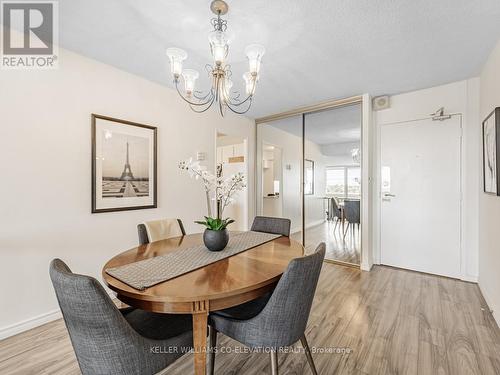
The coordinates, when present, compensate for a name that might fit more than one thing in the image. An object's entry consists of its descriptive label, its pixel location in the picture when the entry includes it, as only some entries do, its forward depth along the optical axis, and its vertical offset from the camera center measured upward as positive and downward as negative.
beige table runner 1.15 -0.44
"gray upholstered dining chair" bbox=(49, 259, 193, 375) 0.88 -0.59
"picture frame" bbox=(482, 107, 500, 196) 1.95 +0.33
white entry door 2.97 -0.09
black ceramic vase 1.61 -0.35
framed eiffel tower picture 2.35 +0.24
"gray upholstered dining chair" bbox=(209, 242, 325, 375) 1.10 -0.63
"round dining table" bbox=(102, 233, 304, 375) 1.02 -0.46
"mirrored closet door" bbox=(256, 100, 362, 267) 3.56 +0.21
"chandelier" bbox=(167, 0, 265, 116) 1.58 +0.89
